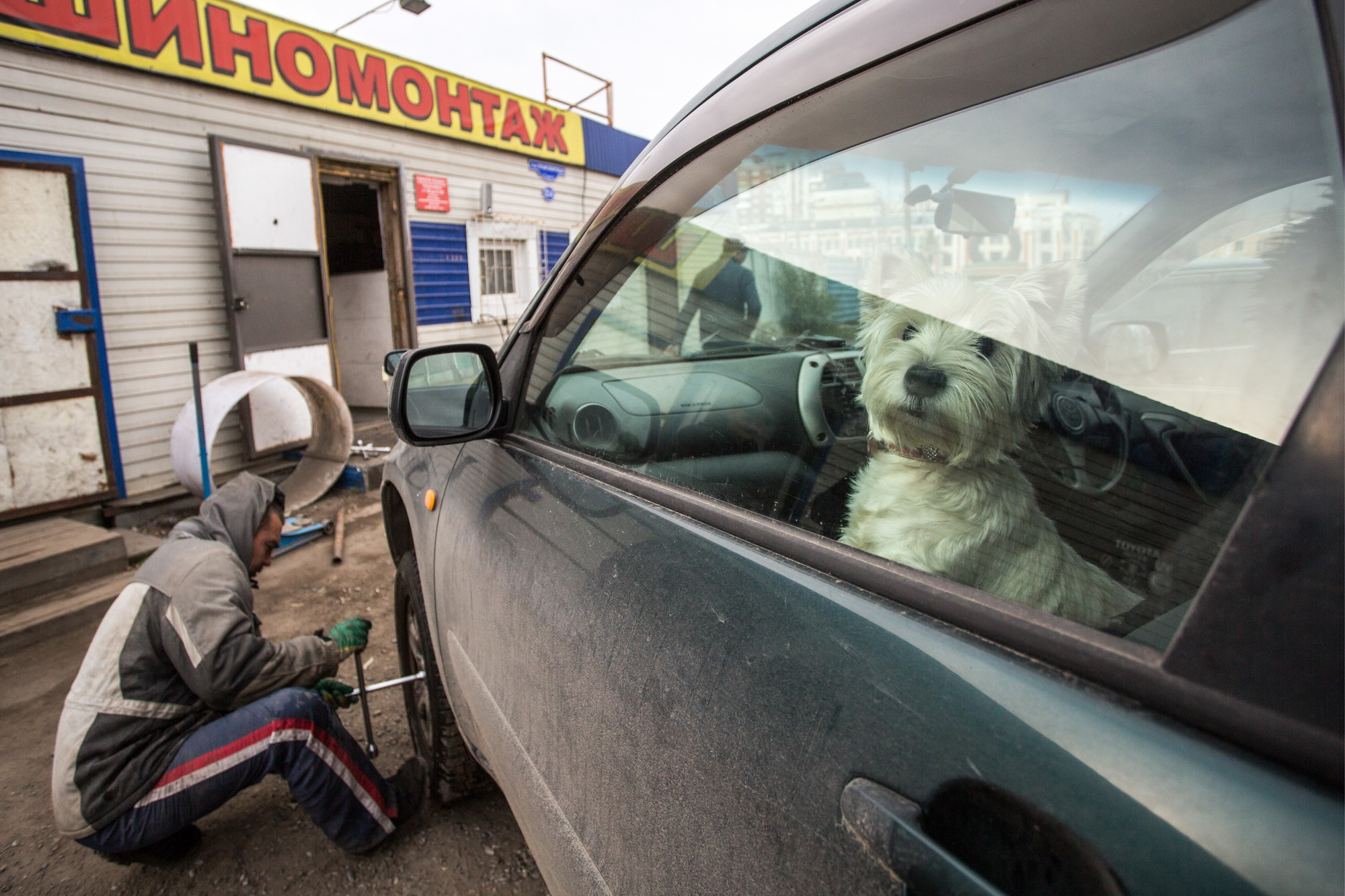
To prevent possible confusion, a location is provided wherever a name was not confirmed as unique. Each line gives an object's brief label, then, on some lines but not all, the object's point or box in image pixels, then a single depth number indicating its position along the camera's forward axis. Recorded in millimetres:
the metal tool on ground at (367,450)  7375
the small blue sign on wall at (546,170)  10932
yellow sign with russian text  5527
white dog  874
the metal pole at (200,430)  5395
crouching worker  2215
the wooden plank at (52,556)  4293
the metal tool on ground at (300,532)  5406
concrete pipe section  5683
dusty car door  506
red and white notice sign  9188
